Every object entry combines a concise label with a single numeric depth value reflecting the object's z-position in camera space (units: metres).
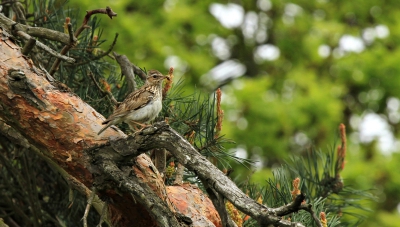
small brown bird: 9.20
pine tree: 6.60
